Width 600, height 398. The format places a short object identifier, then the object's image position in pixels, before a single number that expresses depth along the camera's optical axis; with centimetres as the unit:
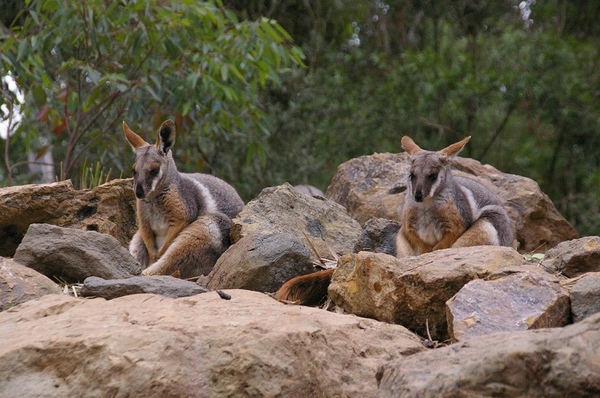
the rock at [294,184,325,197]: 2259
